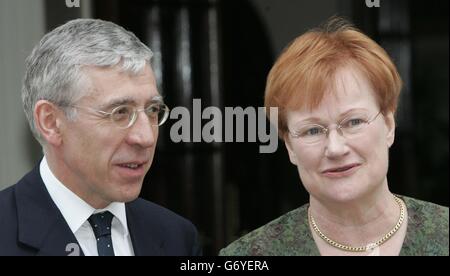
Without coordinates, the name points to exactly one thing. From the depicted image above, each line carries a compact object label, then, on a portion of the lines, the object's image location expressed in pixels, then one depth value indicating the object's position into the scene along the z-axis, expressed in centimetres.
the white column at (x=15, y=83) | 392
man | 380
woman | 383
